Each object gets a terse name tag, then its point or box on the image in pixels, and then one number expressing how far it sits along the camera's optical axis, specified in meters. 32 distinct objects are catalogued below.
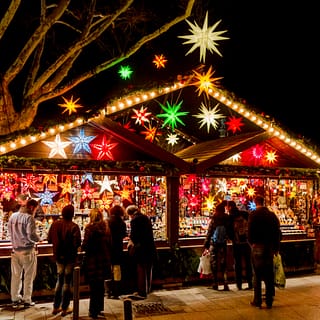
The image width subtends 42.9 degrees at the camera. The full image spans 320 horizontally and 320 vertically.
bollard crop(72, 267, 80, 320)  5.95
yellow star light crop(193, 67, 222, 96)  9.81
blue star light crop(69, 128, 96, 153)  9.02
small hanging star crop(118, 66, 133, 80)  11.12
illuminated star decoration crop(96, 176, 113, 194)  9.80
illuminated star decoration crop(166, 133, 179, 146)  12.30
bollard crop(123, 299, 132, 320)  4.50
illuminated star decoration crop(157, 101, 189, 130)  9.37
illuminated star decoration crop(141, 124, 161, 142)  10.87
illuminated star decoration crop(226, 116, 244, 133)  10.62
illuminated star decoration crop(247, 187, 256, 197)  11.43
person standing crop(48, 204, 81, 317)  7.21
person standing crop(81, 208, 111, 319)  7.05
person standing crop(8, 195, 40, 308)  7.72
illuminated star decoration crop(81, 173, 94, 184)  9.39
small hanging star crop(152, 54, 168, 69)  10.18
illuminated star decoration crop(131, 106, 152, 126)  9.64
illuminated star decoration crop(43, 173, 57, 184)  9.41
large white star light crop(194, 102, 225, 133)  9.70
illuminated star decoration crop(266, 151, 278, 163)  11.30
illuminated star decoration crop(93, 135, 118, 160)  9.20
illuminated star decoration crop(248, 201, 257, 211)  11.57
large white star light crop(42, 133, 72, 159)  8.69
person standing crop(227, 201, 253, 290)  9.32
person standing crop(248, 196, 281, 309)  7.64
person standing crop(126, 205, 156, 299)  8.31
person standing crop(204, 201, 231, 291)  9.07
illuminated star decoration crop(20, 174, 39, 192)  9.27
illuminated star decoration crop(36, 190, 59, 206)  9.48
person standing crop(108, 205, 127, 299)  8.45
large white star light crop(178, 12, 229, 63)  8.02
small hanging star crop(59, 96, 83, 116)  8.71
